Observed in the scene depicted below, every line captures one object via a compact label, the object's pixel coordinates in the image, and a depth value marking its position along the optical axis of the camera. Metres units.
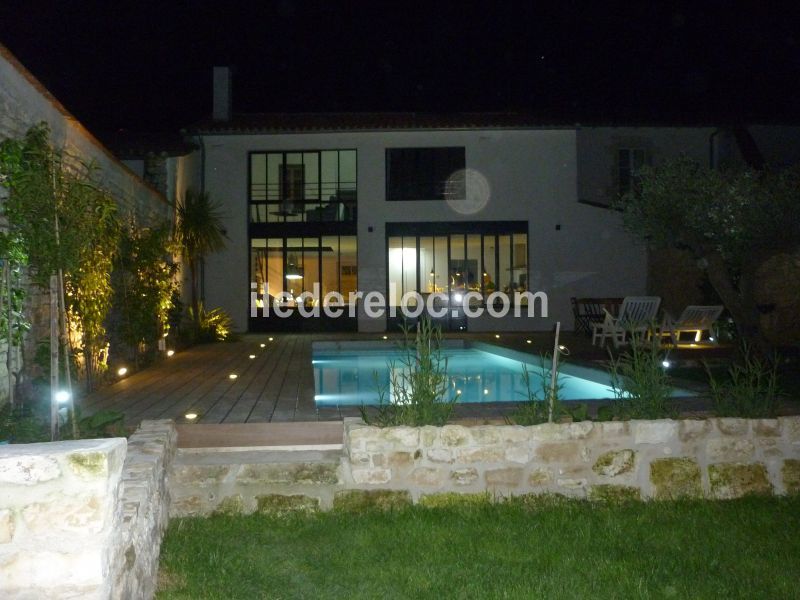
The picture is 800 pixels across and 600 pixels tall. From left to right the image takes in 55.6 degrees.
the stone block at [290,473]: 4.25
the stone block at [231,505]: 4.22
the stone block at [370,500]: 4.29
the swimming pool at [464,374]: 7.84
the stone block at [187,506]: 4.21
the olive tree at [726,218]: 7.74
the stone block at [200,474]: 4.22
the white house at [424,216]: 15.88
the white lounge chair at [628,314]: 11.11
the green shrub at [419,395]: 4.45
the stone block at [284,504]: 4.24
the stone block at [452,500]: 4.33
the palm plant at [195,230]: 12.40
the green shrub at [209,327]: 12.98
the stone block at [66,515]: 2.04
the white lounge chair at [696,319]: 10.52
